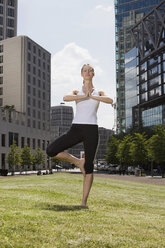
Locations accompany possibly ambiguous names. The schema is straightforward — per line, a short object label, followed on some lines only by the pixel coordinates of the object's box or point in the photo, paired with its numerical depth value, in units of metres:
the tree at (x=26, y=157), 71.31
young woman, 6.46
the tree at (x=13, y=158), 64.94
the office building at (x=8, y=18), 111.88
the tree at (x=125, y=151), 66.06
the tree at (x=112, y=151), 79.00
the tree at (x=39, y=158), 82.88
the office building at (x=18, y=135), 79.75
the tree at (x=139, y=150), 56.44
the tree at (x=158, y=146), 48.62
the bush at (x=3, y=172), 51.86
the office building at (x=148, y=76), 71.88
